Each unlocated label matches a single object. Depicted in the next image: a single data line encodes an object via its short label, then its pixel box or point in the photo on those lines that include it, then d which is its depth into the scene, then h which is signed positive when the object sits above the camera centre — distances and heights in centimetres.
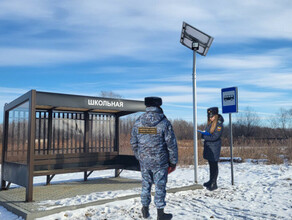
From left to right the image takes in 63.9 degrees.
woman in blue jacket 585 -32
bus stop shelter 540 -24
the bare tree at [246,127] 3835 -1
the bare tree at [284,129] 3206 -32
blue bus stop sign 651 +78
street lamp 645 +239
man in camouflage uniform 381 -39
